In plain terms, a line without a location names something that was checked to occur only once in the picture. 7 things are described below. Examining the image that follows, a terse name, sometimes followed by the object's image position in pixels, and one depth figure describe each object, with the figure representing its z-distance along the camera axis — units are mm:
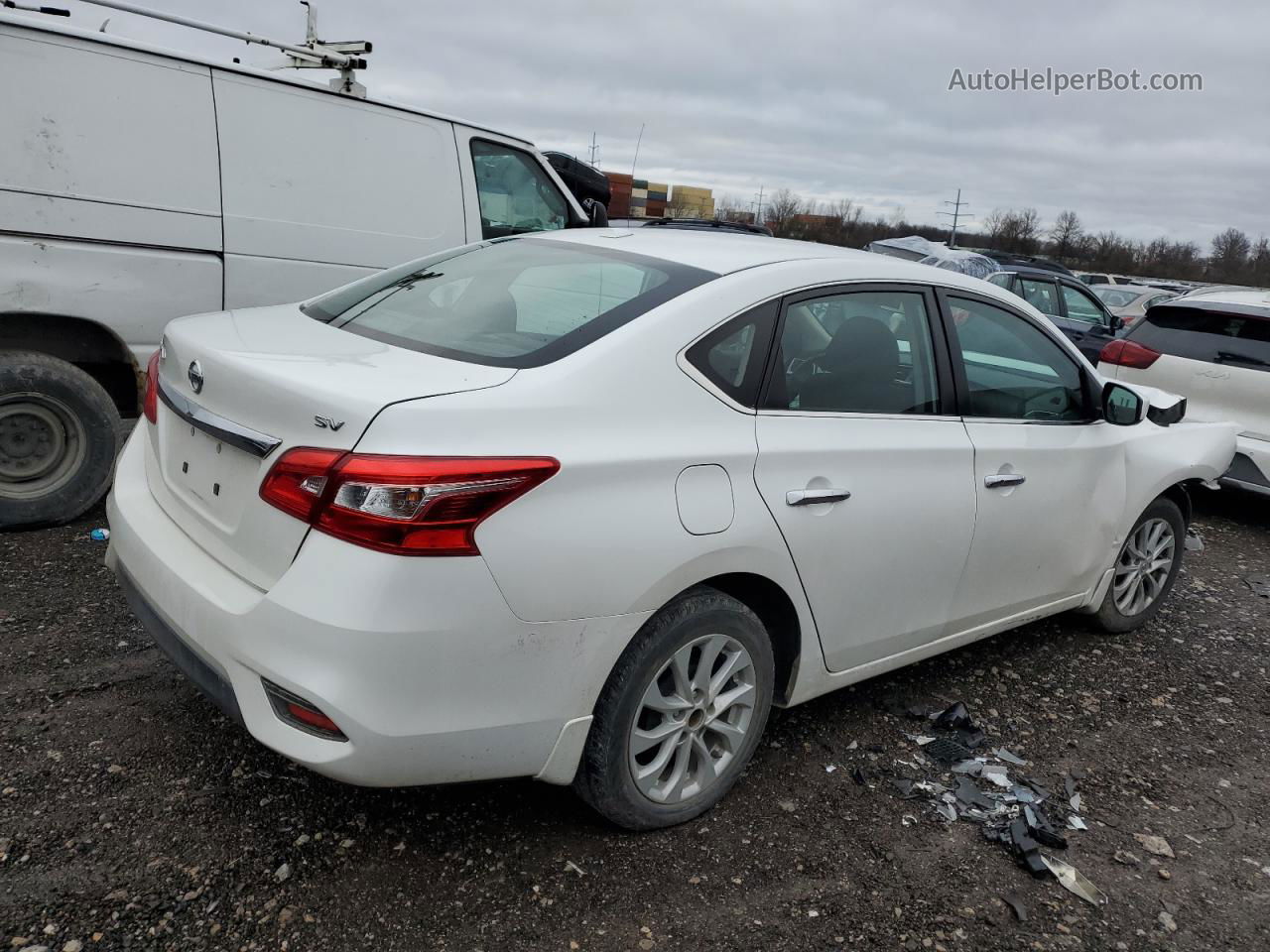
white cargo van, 4336
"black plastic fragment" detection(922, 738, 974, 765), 3420
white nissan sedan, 2166
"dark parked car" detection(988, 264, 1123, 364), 10961
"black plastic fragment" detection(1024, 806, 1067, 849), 2973
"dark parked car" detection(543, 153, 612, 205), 8148
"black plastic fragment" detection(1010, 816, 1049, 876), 2832
